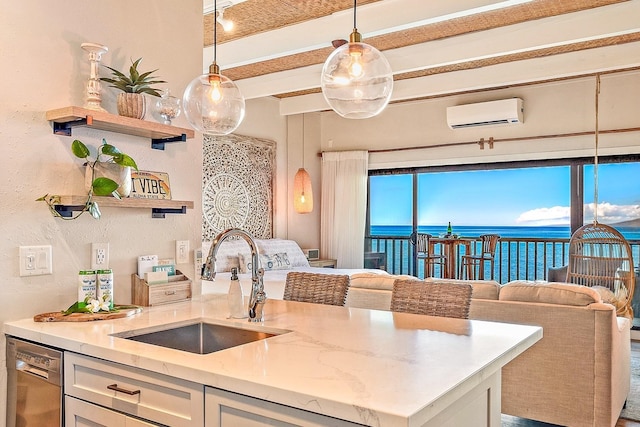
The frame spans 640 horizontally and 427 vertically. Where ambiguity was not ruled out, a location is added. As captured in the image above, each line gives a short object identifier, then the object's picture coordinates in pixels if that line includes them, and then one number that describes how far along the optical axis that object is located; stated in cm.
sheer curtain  742
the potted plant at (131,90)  231
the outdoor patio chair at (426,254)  664
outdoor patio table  647
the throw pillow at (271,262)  584
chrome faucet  196
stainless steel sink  194
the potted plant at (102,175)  213
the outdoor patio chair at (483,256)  627
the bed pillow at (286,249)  632
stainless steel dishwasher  181
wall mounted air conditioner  610
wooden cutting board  202
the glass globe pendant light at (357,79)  219
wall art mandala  618
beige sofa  294
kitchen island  116
